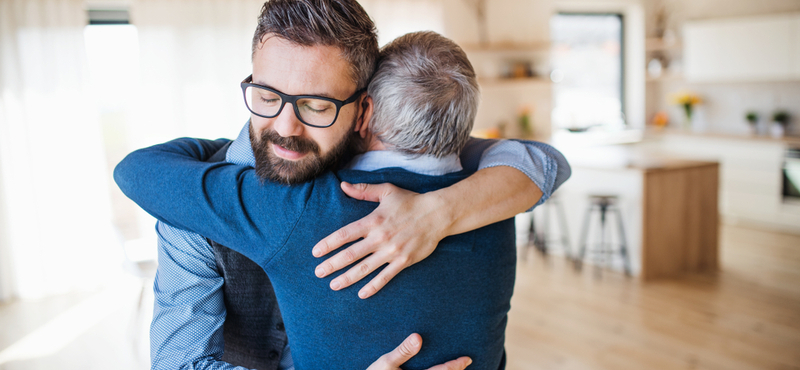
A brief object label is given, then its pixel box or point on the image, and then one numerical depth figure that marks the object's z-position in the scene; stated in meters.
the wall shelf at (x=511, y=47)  6.34
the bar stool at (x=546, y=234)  5.18
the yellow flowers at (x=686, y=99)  6.94
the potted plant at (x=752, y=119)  6.44
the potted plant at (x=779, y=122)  6.12
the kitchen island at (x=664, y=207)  4.49
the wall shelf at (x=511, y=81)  6.43
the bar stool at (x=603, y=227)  4.57
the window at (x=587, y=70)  7.23
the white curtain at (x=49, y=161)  4.52
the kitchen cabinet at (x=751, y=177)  5.77
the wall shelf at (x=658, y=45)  7.17
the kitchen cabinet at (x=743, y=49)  5.88
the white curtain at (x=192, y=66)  4.83
